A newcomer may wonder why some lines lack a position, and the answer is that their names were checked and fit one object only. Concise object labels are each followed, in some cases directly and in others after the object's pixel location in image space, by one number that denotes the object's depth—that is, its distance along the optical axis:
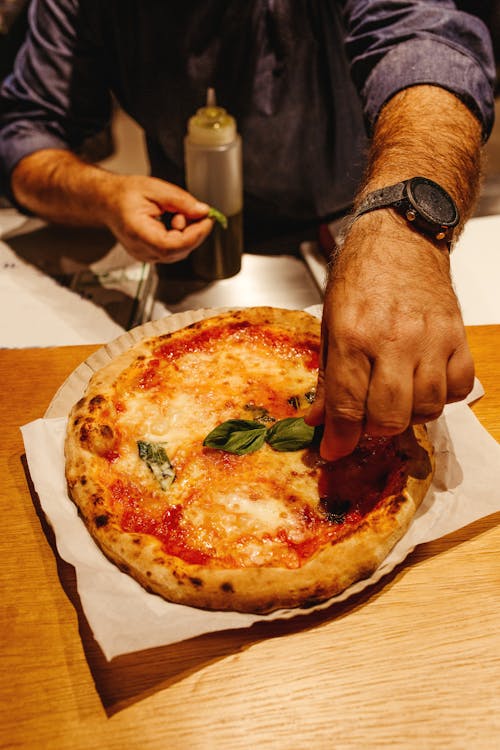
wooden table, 0.41
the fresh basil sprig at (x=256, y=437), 0.54
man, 0.43
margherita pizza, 0.46
